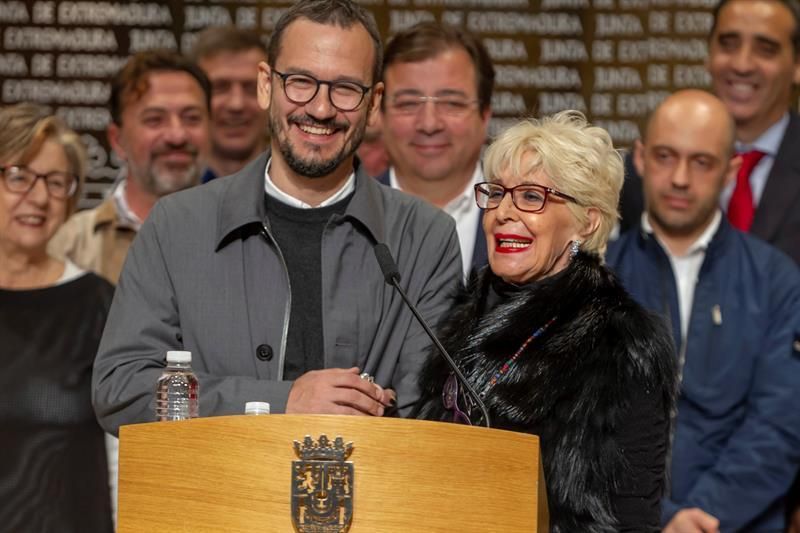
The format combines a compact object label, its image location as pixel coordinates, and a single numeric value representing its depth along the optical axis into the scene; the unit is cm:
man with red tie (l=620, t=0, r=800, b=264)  771
